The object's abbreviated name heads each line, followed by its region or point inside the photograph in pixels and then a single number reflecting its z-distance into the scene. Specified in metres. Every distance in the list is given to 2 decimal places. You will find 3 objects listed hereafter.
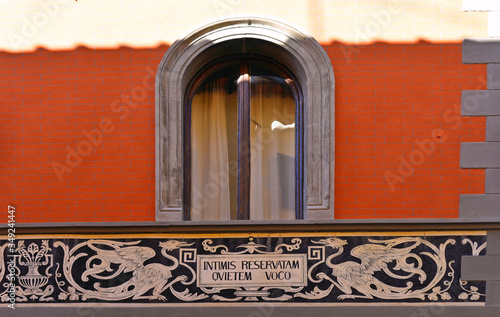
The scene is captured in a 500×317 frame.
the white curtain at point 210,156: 5.73
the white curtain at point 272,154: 5.71
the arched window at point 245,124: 5.35
